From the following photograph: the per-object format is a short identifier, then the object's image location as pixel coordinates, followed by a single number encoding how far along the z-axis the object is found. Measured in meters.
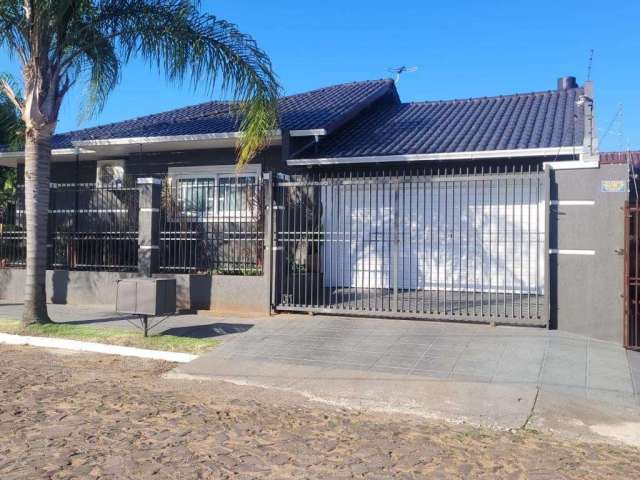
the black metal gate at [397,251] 9.99
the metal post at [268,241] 10.63
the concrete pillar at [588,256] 8.64
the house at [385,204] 8.91
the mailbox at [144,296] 9.23
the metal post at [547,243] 8.95
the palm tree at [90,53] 9.80
